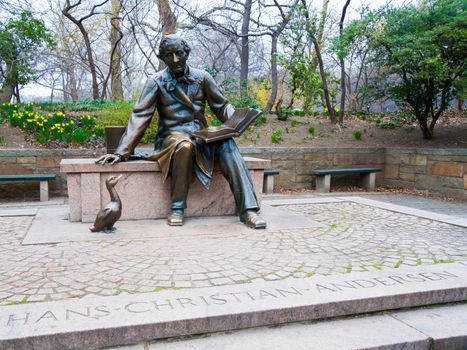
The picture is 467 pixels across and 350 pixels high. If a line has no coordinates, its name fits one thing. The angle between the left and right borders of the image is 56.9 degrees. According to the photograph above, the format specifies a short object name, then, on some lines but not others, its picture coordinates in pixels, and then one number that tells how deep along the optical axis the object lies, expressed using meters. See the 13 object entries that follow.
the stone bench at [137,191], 4.61
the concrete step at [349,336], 2.29
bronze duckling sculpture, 4.07
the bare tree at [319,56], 11.36
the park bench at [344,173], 9.35
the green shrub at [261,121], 11.62
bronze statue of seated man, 4.56
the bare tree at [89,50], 13.98
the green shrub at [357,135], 10.73
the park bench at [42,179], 7.29
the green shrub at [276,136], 10.21
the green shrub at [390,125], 11.73
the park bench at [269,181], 8.89
